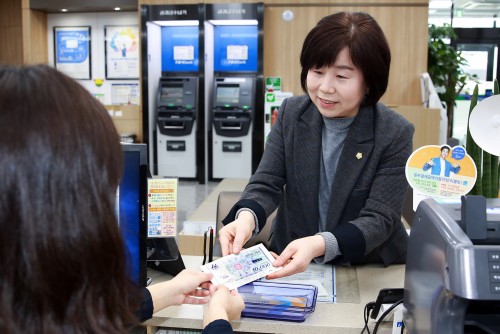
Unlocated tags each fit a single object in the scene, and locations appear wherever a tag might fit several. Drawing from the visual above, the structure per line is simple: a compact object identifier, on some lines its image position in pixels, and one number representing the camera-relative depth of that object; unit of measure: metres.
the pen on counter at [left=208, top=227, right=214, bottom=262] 1.81
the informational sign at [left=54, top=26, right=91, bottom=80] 9.08
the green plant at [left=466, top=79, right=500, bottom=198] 1.78
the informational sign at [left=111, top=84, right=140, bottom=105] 9.02
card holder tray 1.50
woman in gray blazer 1.73
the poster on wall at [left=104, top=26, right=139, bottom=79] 8.86
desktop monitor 1.60
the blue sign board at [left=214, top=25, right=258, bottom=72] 8.28
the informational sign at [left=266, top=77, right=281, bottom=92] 7.95
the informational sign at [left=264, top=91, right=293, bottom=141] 7.67
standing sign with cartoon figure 1.46
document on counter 1.65
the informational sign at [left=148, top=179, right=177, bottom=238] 1.83
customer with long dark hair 0.74
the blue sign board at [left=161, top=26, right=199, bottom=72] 8.41
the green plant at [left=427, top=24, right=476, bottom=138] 8.09
